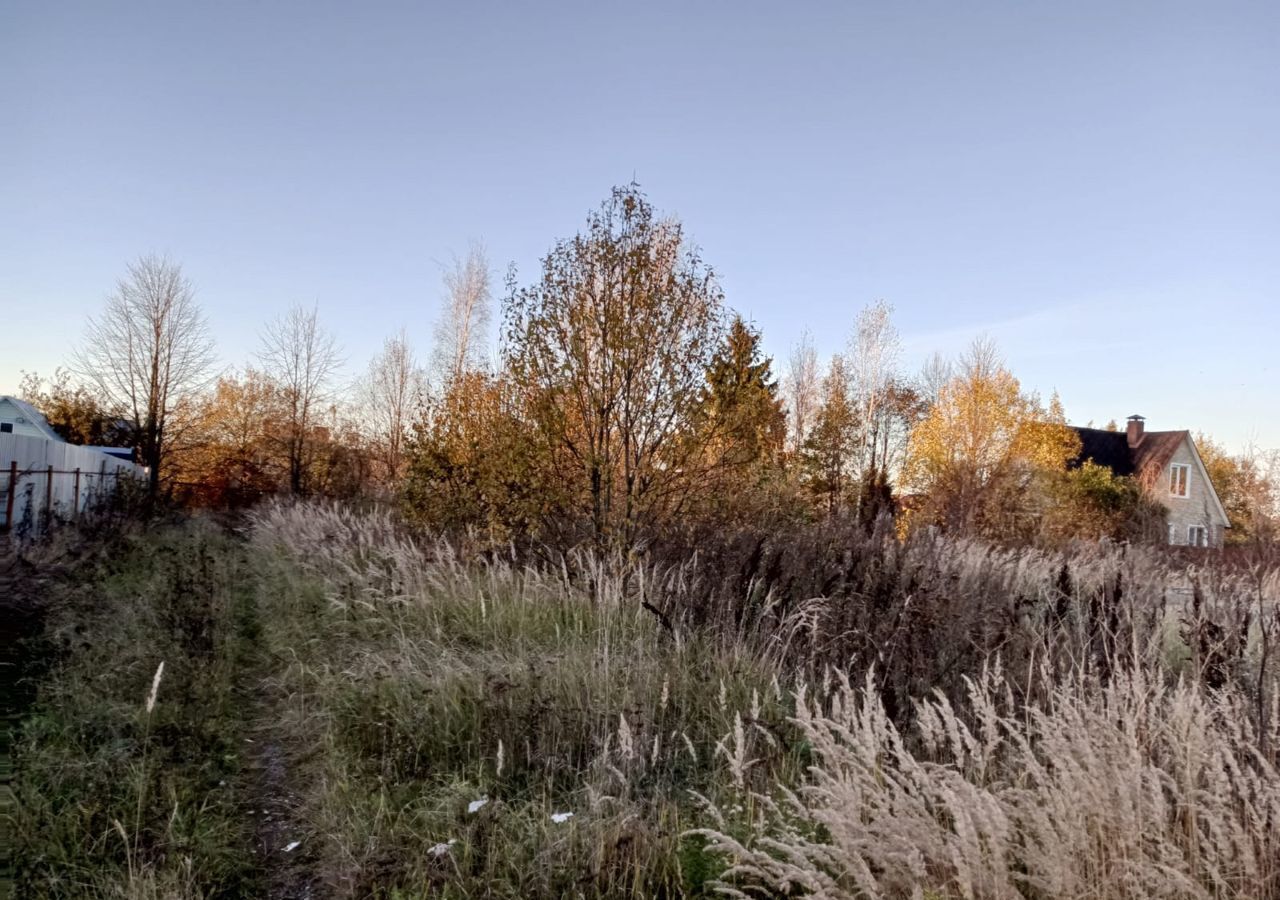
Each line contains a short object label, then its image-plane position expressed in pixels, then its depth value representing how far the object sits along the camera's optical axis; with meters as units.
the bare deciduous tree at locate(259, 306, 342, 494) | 31.75
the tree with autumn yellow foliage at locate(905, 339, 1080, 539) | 26.23
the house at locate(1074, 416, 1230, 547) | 35.31
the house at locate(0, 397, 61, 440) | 33.70
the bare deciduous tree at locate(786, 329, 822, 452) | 35.56
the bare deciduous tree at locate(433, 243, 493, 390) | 29.36
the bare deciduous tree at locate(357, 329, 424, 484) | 32.00
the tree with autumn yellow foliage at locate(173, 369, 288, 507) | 31.30
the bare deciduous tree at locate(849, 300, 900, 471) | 29.38
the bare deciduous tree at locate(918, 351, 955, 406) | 43.62
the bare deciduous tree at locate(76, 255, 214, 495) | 29.20
